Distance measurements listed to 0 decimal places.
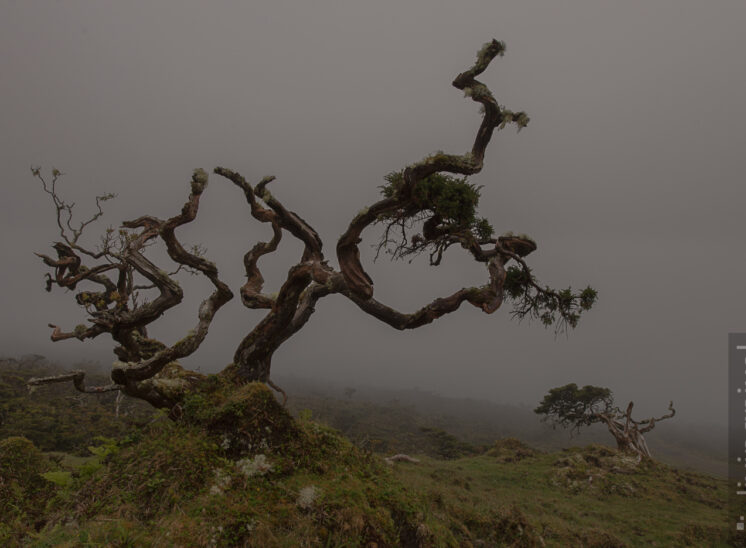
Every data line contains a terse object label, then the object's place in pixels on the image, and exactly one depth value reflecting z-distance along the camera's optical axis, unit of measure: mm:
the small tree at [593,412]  28656
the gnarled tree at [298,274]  8078
